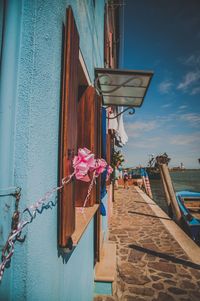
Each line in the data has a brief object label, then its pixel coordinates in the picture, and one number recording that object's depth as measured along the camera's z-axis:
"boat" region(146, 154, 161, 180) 51.72
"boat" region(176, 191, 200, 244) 7.84
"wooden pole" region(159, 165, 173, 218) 10.66
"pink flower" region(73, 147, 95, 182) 1.28
